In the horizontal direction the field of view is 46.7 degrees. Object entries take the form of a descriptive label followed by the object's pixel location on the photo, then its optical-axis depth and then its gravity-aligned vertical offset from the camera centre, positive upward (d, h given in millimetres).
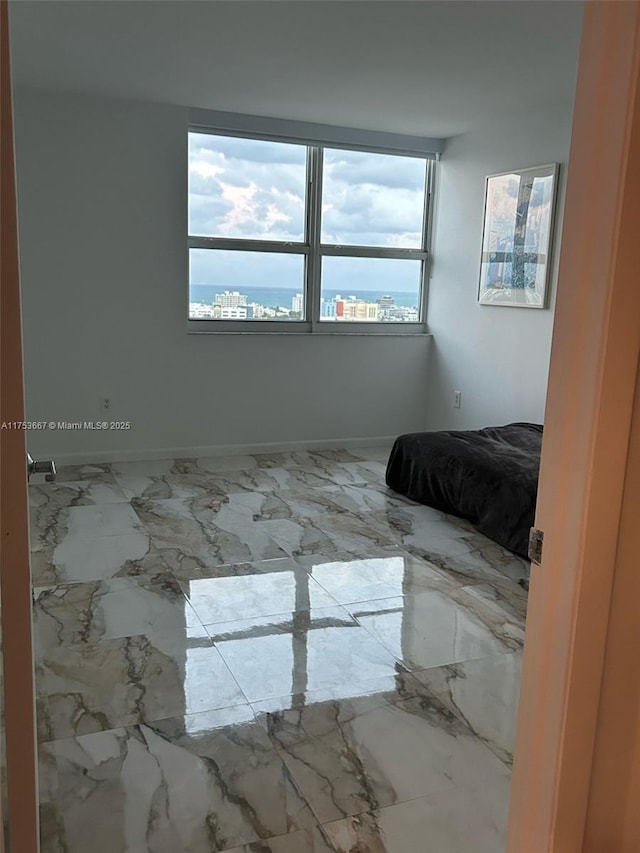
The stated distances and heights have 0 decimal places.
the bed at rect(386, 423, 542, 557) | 3578 -909
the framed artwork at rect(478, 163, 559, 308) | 4477 +415
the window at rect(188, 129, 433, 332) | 5086 +416
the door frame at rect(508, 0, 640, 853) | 1014 -191
